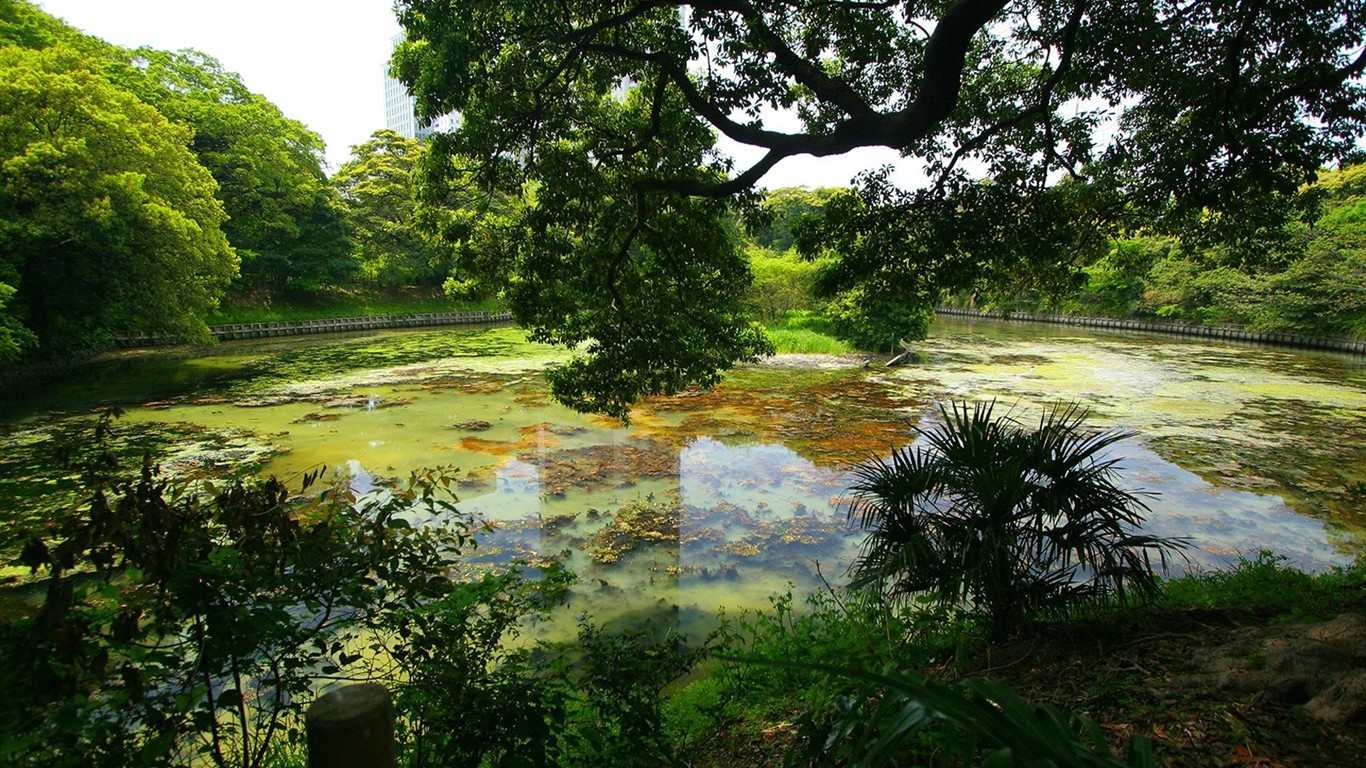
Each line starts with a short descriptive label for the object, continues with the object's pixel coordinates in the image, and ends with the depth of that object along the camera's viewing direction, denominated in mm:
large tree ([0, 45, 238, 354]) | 12523
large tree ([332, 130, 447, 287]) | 30875
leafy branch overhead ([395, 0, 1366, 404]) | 4566
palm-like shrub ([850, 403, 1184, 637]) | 2941
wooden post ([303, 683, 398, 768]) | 1222
